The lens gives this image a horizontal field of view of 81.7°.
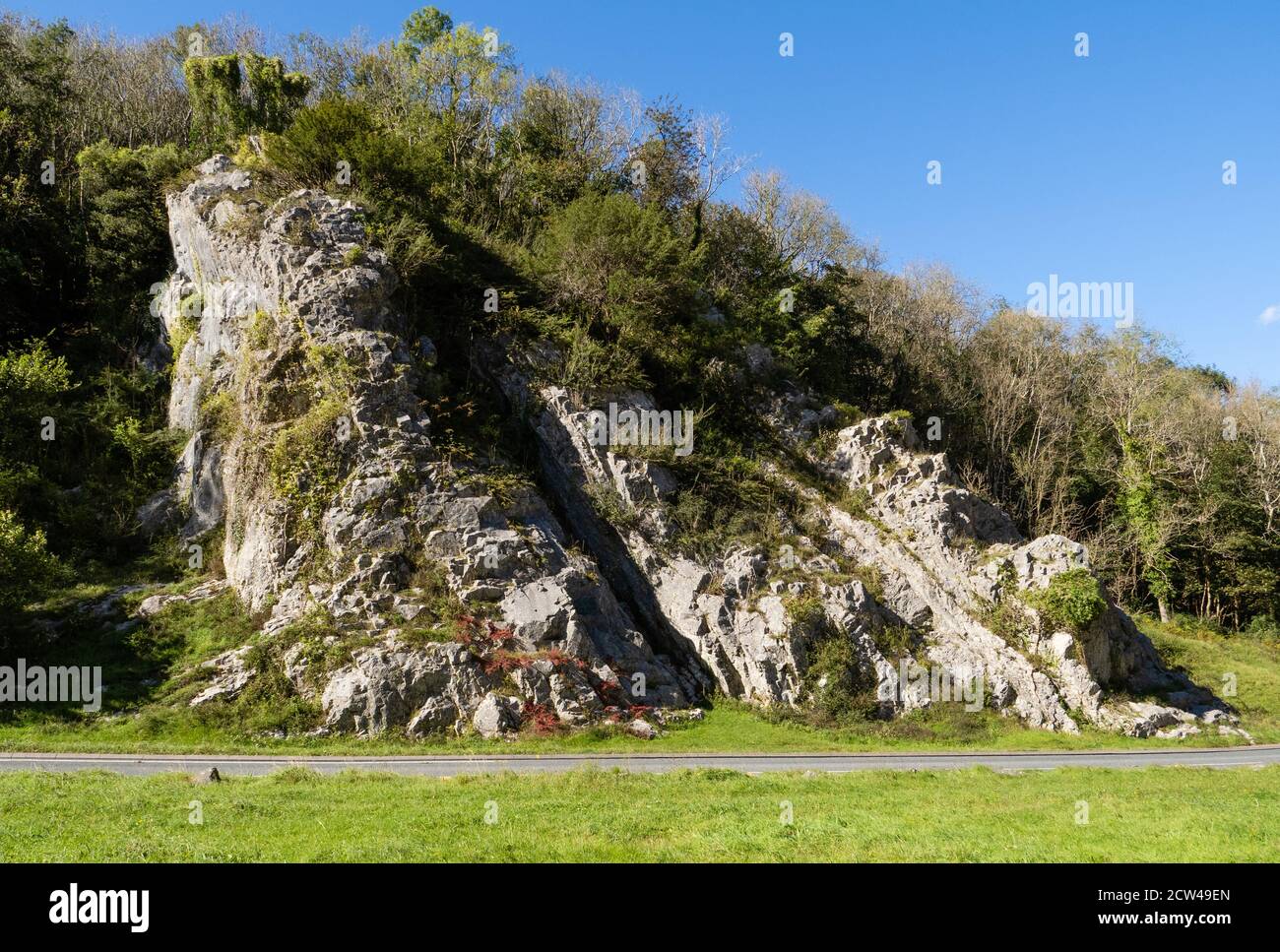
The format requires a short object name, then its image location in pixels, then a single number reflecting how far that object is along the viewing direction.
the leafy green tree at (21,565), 24.17
